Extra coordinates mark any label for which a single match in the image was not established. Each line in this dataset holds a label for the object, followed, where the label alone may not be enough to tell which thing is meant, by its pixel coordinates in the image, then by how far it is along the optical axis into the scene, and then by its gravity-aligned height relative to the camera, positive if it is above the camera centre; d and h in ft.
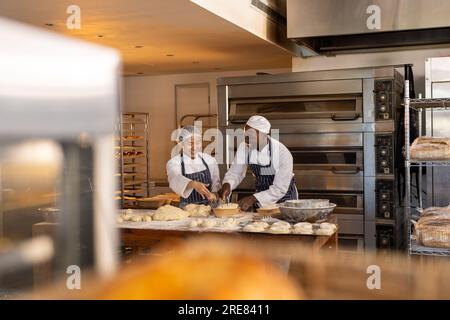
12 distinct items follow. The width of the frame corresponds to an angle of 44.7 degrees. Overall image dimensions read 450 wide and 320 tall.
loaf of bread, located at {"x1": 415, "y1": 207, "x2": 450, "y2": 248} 7.32 -1.05
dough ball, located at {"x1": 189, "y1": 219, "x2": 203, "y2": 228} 7.92 -0.99
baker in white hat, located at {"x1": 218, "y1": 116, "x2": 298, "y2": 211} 10.82 -0.22
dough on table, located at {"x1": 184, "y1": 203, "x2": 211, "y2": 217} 9.04 -0.92
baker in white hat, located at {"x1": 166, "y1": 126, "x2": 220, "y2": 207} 11.13 -0.30
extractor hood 11.62 +2.95
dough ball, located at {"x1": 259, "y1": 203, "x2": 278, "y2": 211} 8.95 -0.88
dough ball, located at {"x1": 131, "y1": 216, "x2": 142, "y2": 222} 8.47 -0.97
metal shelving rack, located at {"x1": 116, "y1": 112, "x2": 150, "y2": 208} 18.48 -0.22
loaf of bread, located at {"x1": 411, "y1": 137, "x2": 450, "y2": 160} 7.92 +0.05
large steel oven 12.12 +0.43
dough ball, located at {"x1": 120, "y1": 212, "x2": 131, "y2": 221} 8.59 -0.96
